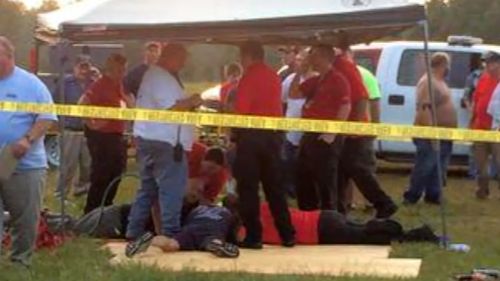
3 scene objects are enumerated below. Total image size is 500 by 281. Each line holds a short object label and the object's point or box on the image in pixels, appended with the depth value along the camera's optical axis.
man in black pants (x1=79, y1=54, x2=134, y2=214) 11.55
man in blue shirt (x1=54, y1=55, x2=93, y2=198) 14.03
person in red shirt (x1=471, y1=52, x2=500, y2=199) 14.17
